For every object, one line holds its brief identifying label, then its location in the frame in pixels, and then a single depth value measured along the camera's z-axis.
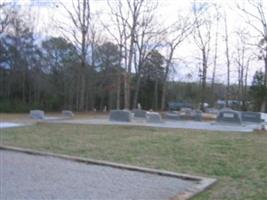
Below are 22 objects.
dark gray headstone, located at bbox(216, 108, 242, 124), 15.55
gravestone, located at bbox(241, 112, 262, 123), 17.89
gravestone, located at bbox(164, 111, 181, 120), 20.26
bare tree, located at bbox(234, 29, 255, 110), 33.42
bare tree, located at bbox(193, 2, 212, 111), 31.95
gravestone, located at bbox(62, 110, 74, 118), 20.50
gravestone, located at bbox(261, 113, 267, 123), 18.46
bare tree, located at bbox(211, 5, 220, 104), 33.39
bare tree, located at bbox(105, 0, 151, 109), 27.32
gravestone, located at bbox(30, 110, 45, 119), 18.11
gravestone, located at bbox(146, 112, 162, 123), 16.89
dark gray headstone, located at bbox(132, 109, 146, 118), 19.65
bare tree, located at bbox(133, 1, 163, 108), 28.04
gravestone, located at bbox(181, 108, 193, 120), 21.26
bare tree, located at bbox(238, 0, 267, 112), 25.21
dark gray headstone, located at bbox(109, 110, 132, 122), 16.80
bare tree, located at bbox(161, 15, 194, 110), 29.66
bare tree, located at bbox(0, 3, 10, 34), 29.48
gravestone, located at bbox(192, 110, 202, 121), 20.75
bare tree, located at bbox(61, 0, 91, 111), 27.98
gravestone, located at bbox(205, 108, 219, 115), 31.94
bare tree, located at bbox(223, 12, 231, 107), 32.66
